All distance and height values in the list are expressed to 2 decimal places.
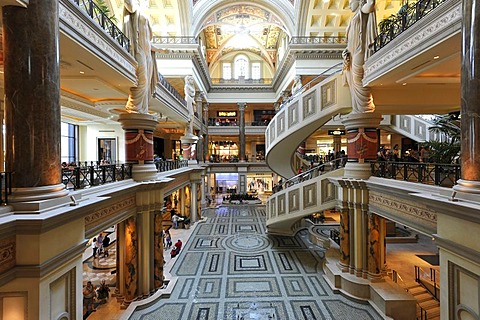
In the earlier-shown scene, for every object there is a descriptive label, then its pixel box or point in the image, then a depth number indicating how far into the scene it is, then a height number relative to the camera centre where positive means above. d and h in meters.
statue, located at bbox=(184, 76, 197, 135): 14.79 +3.64
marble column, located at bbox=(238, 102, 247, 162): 21.50 +1.93
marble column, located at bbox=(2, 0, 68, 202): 3.08 +0.79
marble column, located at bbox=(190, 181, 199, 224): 14.76 -2.57
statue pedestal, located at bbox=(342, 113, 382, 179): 7.07 +0.50
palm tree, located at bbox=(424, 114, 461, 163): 6.04 +0.22
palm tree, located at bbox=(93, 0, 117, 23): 6.72 +4.19
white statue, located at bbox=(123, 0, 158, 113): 6.68 +2.99
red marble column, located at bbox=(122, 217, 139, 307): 6.39 -2.56
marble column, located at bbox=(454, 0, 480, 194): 3.18 +0.73
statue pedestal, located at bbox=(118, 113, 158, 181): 6.80 +0.49
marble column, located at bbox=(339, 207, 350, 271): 7.45 -2.36
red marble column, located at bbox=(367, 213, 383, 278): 6.87 -2.37
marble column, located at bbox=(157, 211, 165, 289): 7.06 -2.56
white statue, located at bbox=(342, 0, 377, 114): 6.96 +3.09
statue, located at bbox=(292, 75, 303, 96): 14.86 +4.57
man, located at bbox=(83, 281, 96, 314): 6.14 -3.33
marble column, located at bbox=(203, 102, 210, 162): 21.32 +1.99
